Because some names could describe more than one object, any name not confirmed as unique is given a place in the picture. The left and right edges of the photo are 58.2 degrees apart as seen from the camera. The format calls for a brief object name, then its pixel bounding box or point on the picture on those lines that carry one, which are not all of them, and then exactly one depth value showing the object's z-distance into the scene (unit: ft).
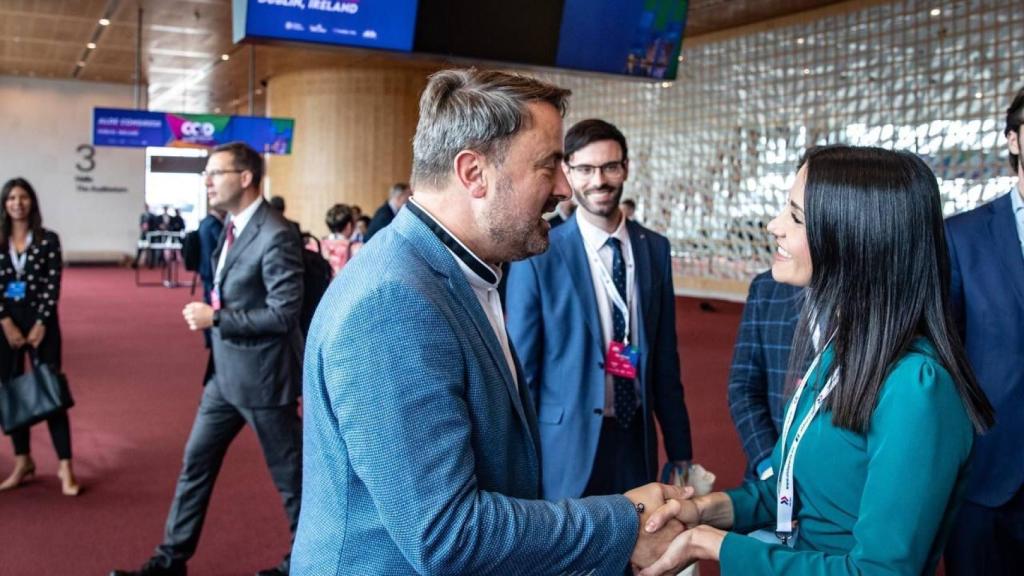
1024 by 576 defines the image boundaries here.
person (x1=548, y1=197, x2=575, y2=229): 27.11
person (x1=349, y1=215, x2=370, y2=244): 39.47
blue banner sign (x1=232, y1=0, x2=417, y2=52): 17.62
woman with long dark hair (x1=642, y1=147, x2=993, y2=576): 4.20
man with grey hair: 4.08
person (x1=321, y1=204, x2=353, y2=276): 25.89
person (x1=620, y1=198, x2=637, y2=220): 41.78
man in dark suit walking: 11.46
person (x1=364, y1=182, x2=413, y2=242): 22.59
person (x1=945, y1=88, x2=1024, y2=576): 7.11
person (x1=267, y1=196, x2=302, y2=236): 30.33
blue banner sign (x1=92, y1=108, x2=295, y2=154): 48.67
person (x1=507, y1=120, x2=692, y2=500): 9.10
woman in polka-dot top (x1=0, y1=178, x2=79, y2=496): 15.64
